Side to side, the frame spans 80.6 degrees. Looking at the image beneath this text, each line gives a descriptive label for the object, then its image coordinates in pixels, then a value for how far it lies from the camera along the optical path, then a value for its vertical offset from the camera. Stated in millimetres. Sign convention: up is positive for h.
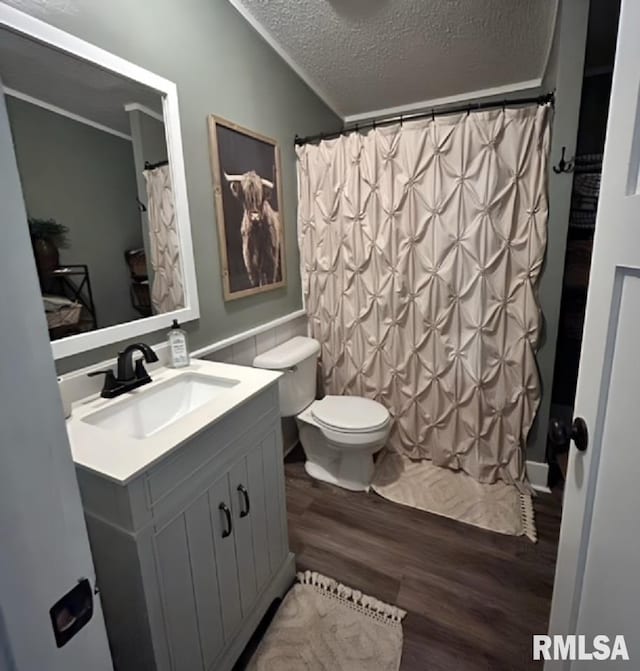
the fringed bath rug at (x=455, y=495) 1837 -1328
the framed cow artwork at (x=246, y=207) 1727 +195
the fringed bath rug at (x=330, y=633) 1257 -1352
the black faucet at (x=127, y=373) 1253 -408
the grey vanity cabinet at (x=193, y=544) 895 -791
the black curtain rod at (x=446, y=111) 1696 +610
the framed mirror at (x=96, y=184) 1086 +223
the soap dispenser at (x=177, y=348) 1483 -378
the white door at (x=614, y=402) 578 -282
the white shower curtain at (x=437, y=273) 1817 -166
